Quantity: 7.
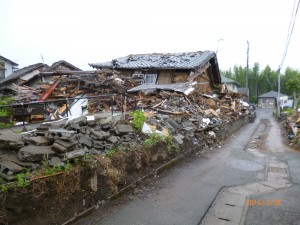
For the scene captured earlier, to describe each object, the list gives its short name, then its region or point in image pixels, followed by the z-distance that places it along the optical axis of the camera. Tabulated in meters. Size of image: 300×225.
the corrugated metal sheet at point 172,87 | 15.47
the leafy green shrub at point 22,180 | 4.13
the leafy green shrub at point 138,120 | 8.27
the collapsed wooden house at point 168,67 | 19.12
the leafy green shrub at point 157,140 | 7.64
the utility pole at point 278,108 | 34.48
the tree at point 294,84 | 34.94
